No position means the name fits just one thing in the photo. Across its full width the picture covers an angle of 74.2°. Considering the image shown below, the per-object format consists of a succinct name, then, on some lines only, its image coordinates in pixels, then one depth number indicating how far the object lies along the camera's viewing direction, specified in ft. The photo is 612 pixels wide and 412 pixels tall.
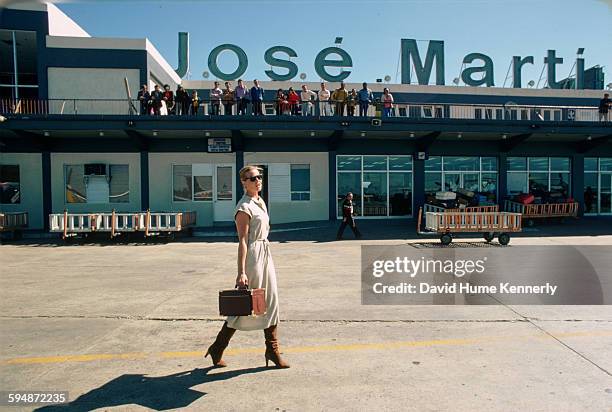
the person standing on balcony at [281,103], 57.93
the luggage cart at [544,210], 62.59
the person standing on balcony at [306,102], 61.10
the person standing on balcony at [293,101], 58.49
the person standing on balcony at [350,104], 58.59
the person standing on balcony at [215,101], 58.29
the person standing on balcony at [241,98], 58.08
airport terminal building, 61.87
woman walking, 12.98
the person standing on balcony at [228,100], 58.08
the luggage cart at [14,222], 51.49
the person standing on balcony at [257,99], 57.77
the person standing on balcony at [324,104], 61.87
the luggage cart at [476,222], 44.16
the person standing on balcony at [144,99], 57.00
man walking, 50.21
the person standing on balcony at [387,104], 59.57
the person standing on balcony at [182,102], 57.52
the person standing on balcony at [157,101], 56.54
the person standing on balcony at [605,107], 65.92
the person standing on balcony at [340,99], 59.21
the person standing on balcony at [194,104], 57.62
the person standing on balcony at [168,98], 56.95
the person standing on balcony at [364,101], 59.47
